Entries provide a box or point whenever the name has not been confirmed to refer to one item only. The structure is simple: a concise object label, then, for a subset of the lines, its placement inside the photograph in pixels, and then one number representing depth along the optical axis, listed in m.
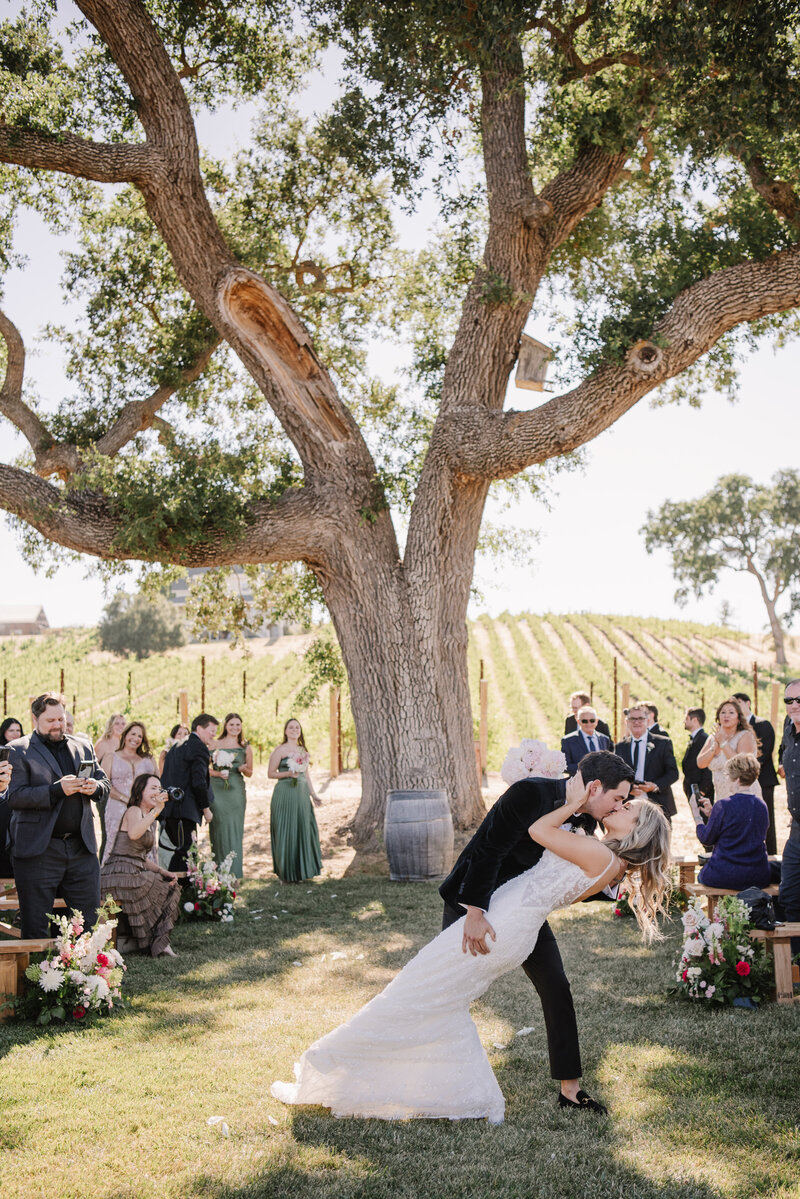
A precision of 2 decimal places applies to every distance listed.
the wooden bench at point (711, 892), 7.18
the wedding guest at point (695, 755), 10.35
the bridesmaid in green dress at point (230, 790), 10.47
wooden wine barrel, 10.74
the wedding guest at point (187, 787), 9.39
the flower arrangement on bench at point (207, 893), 9.09
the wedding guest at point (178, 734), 10.92
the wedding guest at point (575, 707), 10.62
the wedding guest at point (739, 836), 6.89
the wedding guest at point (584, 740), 9.88
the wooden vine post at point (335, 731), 20.98
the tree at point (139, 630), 65.31
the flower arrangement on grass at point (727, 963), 6.28
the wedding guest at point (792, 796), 6.78
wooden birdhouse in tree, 12.28
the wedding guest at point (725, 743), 8.96
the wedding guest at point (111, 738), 11.21
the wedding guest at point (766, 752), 10.23
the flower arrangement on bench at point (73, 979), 6.02
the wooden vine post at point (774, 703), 19.66
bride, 4.44
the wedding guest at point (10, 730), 9.67
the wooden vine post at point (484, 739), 20.14
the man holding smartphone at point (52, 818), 6.19
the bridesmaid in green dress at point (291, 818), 11.20
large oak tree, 11.02
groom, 4.38
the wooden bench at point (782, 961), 6.29
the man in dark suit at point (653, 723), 9.56
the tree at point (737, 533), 54.31
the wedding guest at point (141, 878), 7.73
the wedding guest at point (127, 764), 10.04
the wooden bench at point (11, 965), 6.10
